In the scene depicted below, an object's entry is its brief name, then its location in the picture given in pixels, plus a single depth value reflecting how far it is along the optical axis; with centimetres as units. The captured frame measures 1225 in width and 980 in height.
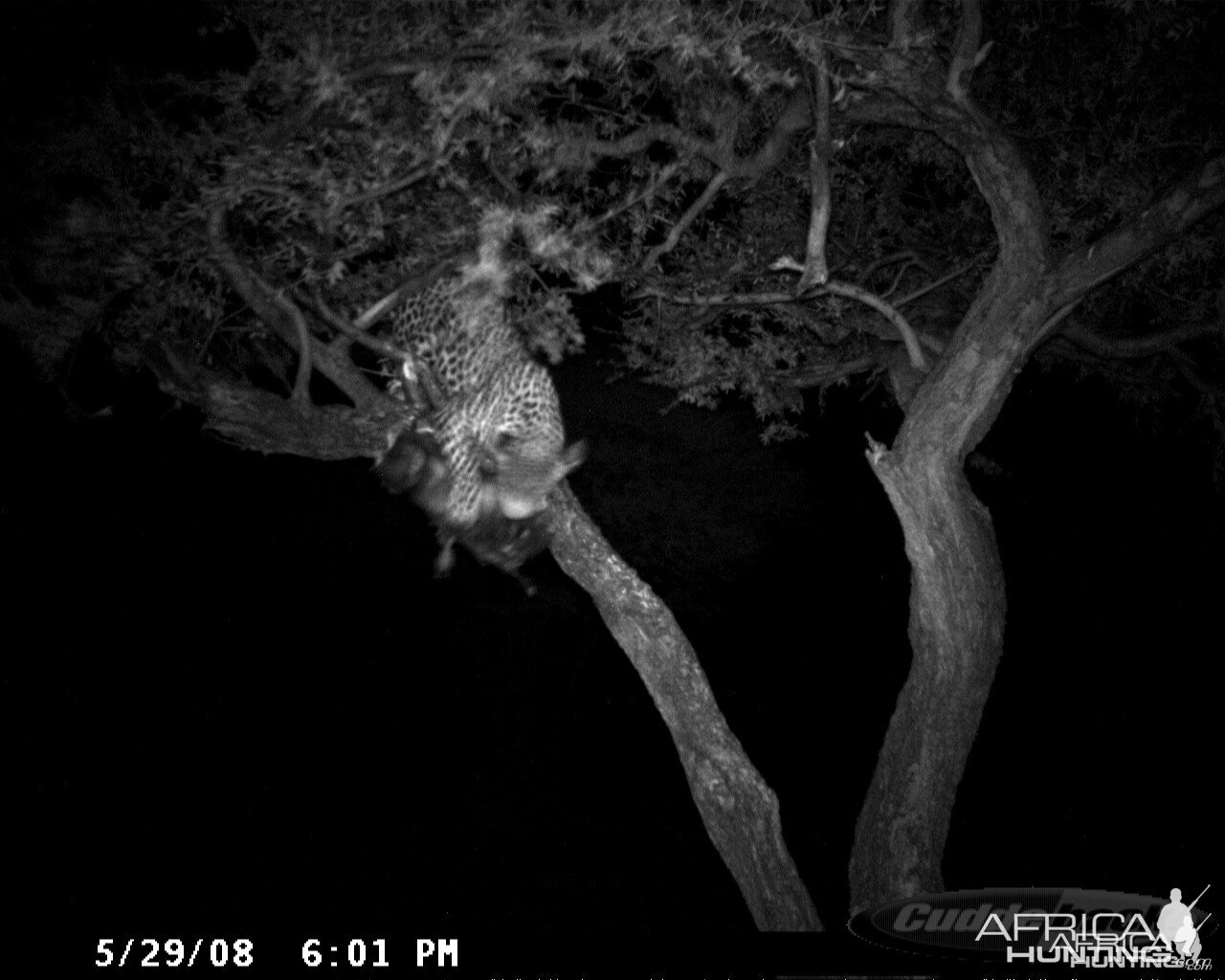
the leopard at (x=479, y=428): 381
